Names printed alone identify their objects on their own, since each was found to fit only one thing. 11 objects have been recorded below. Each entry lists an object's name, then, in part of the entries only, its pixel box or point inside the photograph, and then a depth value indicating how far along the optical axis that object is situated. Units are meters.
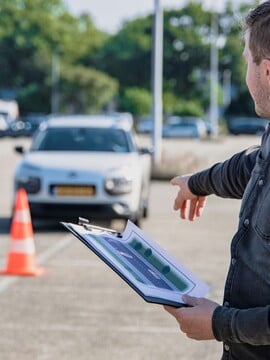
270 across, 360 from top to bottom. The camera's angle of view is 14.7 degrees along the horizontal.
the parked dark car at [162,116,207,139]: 70.25
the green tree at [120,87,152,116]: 92.81
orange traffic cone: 10.48
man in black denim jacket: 2.84
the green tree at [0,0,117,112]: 94.25
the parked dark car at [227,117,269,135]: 81.75
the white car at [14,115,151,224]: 14.41
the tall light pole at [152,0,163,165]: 27.14
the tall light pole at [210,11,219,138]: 66.12
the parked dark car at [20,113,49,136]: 71.72
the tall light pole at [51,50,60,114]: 88.19
